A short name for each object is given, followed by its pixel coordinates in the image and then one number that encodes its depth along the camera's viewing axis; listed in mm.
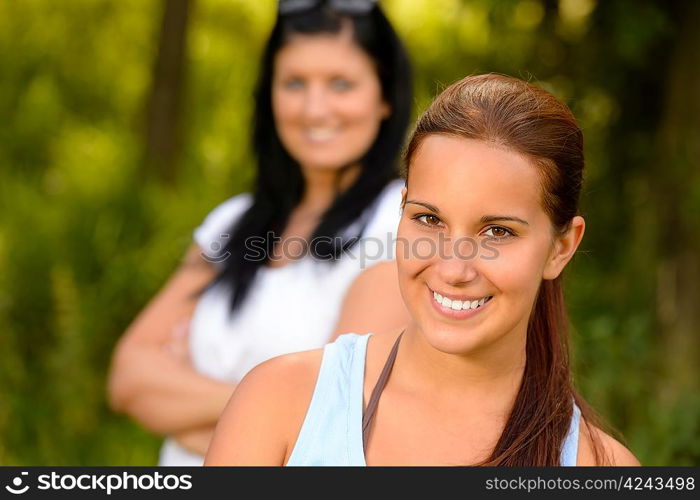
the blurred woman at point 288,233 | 4453
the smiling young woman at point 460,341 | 2914
